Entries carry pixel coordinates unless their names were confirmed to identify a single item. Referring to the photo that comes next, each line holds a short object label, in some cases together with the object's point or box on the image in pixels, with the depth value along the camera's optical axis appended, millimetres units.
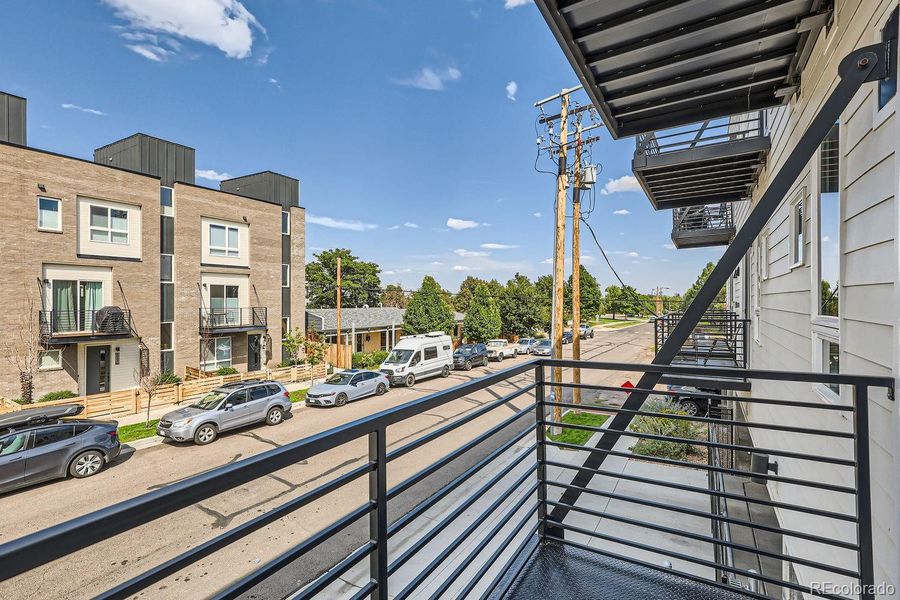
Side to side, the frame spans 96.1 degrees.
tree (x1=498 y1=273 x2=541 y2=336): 27422
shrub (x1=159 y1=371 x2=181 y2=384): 13234
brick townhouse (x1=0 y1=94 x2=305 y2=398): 11070
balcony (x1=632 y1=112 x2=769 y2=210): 4555
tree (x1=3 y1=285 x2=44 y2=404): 10812
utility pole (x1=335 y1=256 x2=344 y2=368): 18945
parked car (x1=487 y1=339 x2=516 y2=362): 21750
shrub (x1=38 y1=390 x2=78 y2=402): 10875
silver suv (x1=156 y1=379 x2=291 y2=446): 8844
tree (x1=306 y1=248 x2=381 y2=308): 33344
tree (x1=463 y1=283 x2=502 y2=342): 24062
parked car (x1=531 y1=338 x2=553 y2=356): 23000
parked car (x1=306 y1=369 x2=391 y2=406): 12031
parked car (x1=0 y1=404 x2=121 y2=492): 6711
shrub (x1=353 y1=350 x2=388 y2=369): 18750
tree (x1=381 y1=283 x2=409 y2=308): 40828
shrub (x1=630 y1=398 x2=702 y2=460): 7811
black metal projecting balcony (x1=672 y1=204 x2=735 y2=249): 9180
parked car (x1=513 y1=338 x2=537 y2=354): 23453
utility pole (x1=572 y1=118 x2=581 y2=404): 11203
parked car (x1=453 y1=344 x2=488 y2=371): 18391
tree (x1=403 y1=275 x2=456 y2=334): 21938
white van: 14766
